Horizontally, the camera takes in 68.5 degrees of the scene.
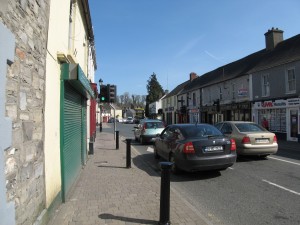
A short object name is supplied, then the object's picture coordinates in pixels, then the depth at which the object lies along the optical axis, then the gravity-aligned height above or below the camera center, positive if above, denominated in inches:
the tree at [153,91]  2503.6 +309.2
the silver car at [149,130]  529.3 -29.6
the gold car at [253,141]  316.7 -35.3
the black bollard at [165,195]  135.9 -49.2
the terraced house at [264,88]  598.9 +96.5
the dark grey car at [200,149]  238.3 -35.9
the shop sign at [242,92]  764.6 +87.0
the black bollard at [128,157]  284.6 -51.1
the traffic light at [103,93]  473.4 +53.7
